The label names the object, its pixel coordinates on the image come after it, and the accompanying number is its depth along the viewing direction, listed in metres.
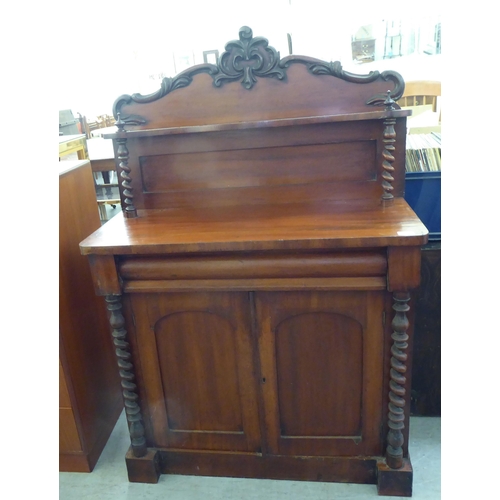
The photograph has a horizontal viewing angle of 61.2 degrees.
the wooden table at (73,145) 2.46
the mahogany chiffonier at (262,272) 1.03
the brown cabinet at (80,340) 1.27
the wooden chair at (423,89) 1.89
